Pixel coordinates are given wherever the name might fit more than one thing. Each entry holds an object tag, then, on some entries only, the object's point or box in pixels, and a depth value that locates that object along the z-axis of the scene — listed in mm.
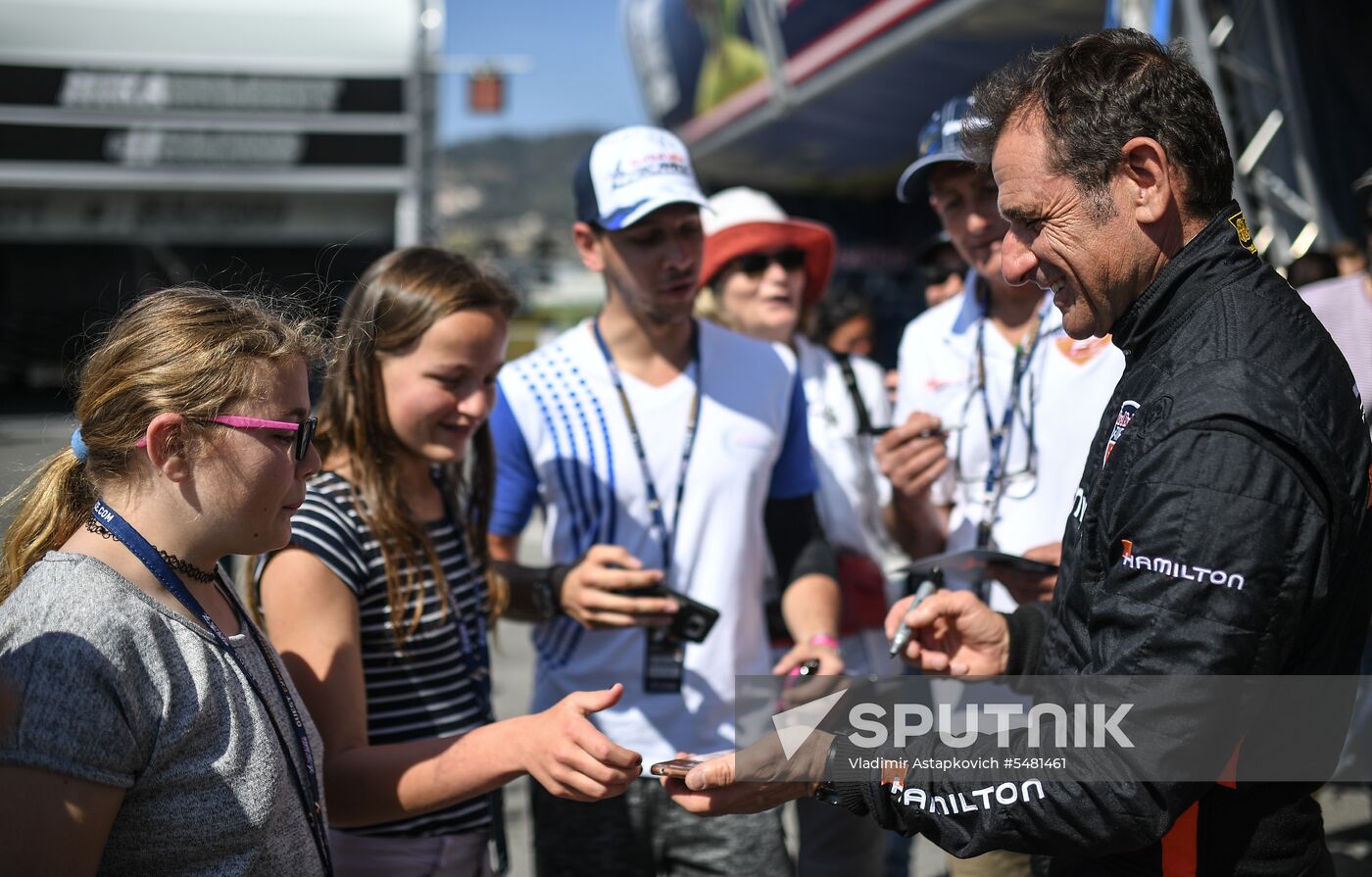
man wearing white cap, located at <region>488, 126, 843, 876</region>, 2609
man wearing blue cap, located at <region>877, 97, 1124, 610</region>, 2508
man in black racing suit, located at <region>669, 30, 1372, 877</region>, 1346
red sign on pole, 24875
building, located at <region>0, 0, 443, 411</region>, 16781
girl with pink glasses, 1386
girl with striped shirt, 1955
